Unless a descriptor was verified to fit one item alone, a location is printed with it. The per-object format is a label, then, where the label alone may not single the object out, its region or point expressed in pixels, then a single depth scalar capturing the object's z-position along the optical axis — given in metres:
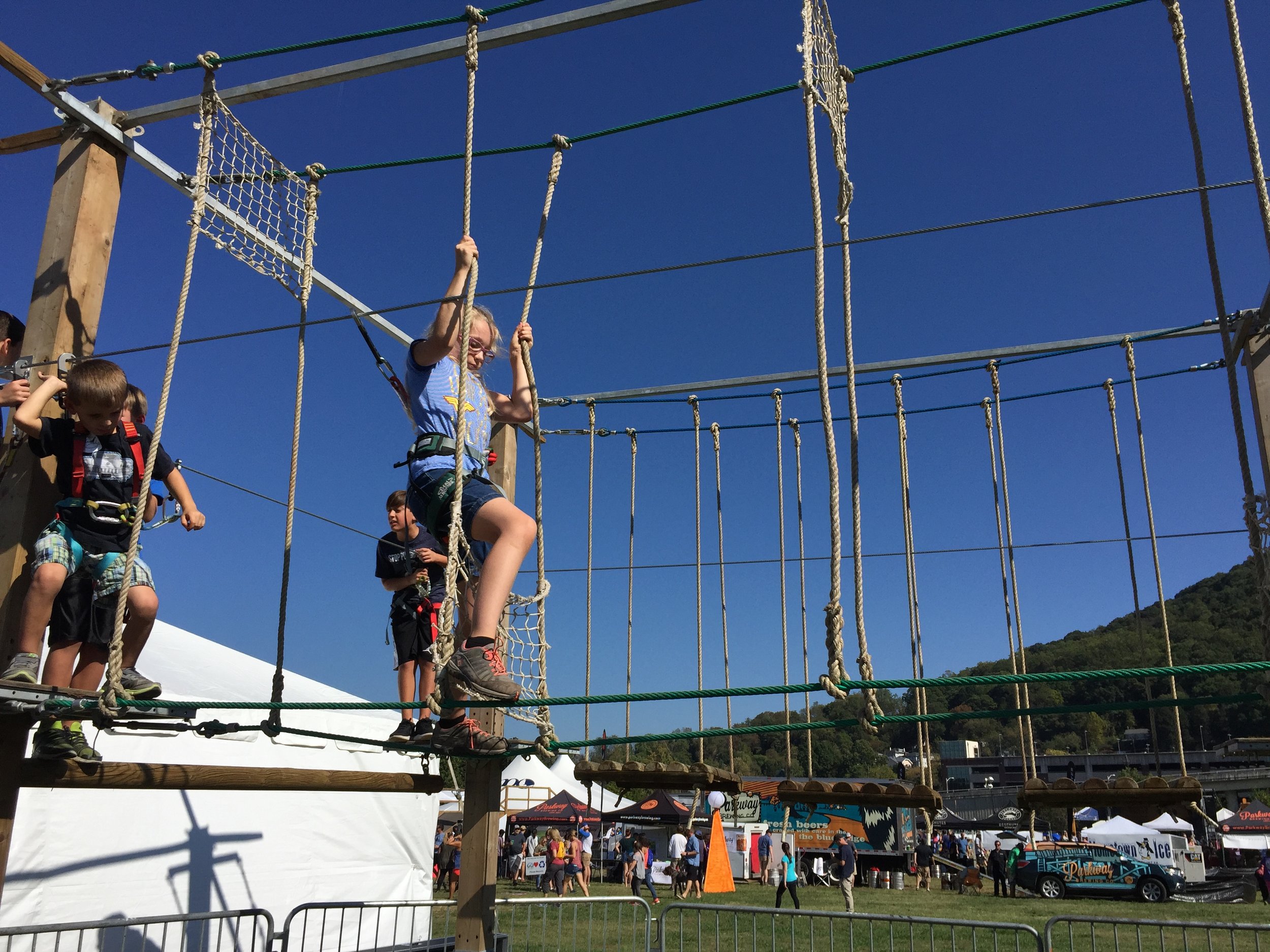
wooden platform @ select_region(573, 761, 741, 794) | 4.14
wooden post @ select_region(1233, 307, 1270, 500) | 2.64
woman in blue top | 11.85
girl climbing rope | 2.61
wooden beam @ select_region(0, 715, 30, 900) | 2.85
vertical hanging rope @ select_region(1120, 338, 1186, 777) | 4.39
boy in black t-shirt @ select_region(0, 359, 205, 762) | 2.85
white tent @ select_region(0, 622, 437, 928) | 4.51
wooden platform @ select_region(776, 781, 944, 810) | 4.29
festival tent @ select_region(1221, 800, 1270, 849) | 23.34
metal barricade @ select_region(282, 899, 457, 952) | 5.54
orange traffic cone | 15.34
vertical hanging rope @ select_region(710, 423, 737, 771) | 5.62
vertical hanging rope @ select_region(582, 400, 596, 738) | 5.39
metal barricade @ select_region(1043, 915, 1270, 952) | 8.23
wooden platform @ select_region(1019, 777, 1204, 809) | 3.76
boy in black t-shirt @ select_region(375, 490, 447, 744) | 4.34
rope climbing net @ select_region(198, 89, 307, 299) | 3.70
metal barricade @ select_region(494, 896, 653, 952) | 8.13
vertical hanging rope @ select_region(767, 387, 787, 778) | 5.33
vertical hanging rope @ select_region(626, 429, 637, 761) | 5.40
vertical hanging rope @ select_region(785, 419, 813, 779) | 5.74
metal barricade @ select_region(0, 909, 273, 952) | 3.73
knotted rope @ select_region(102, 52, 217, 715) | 2.74
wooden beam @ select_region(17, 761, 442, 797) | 2.92
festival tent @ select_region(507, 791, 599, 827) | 18.75
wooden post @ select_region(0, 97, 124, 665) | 2.97
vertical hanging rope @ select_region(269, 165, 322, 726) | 3.29
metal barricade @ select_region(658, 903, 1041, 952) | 7.45
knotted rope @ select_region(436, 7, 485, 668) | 2.43
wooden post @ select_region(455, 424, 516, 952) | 3.59
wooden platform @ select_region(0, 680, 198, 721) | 2.60
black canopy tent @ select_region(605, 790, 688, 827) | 18.80
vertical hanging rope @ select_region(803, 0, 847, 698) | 2.05
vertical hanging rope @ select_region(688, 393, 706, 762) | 5.31
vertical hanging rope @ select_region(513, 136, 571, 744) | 3.11
